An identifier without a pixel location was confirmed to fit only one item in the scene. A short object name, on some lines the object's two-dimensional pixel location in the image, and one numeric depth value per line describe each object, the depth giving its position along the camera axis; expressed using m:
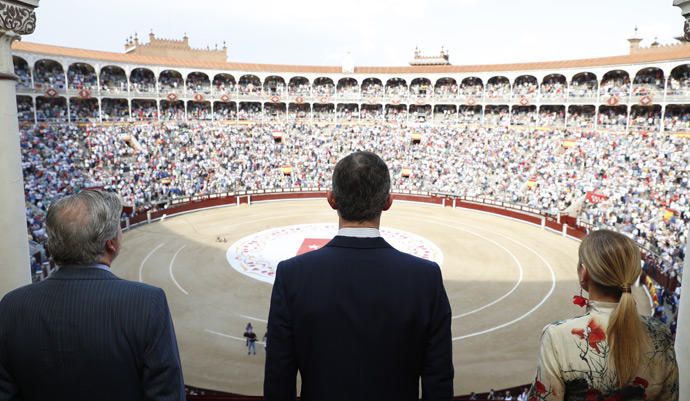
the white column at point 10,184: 5.56
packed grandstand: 31.97
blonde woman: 2.49
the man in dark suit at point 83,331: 2.46
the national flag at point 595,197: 30.44
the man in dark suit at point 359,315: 2.51
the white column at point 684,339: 4.68
